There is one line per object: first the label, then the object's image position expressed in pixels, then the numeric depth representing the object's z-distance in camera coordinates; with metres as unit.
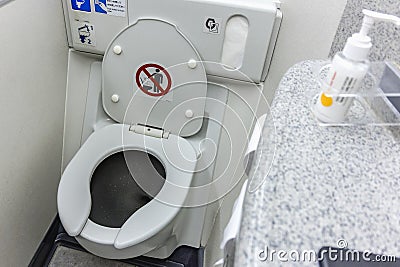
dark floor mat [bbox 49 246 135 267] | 1.30
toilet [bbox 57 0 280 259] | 0.97
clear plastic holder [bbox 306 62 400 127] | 0.55
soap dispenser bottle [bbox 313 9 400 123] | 0.49
